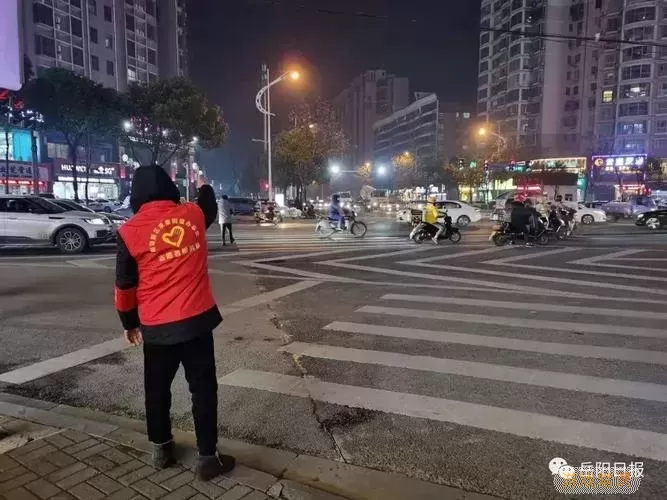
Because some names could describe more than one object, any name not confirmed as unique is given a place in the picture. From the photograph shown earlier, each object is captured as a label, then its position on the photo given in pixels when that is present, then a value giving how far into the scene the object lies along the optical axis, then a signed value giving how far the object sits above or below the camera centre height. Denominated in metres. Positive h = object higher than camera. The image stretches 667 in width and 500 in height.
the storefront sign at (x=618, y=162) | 55.34 +4.68
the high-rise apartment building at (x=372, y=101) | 161.88 +32.71
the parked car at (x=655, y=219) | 26.23 -0.62
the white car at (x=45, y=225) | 14.84 -0.51
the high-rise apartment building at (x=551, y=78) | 79.31 +19.82
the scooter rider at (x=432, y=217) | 17.66 -0.34
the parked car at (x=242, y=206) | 41.72 +0.07
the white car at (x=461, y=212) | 28.09 -0.28
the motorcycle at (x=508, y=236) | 17.02 -0.93
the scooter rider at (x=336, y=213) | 20.27 -0.23
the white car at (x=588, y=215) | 31.69 -0.50
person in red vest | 3.22 -0.59
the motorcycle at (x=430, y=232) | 17.78 -0.84
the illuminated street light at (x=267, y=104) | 34.38 +6.91
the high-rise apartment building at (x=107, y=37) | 51.06 +19.33
